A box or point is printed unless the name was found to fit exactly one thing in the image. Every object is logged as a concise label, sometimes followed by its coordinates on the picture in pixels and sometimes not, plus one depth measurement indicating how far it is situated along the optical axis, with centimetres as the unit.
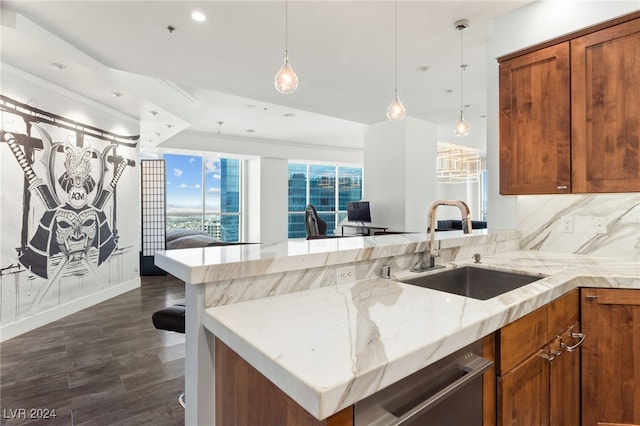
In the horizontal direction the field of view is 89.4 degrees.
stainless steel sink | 173
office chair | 576
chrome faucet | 170
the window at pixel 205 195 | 814
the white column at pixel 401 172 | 582
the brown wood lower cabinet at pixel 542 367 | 114
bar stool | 190
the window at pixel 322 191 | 1021
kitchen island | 73
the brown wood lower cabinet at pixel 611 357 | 154
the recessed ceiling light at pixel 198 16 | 256
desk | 596
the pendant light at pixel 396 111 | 287
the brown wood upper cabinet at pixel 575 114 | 183
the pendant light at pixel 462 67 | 274
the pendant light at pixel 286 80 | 229
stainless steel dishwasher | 78
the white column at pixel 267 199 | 851
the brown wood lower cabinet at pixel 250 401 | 74
